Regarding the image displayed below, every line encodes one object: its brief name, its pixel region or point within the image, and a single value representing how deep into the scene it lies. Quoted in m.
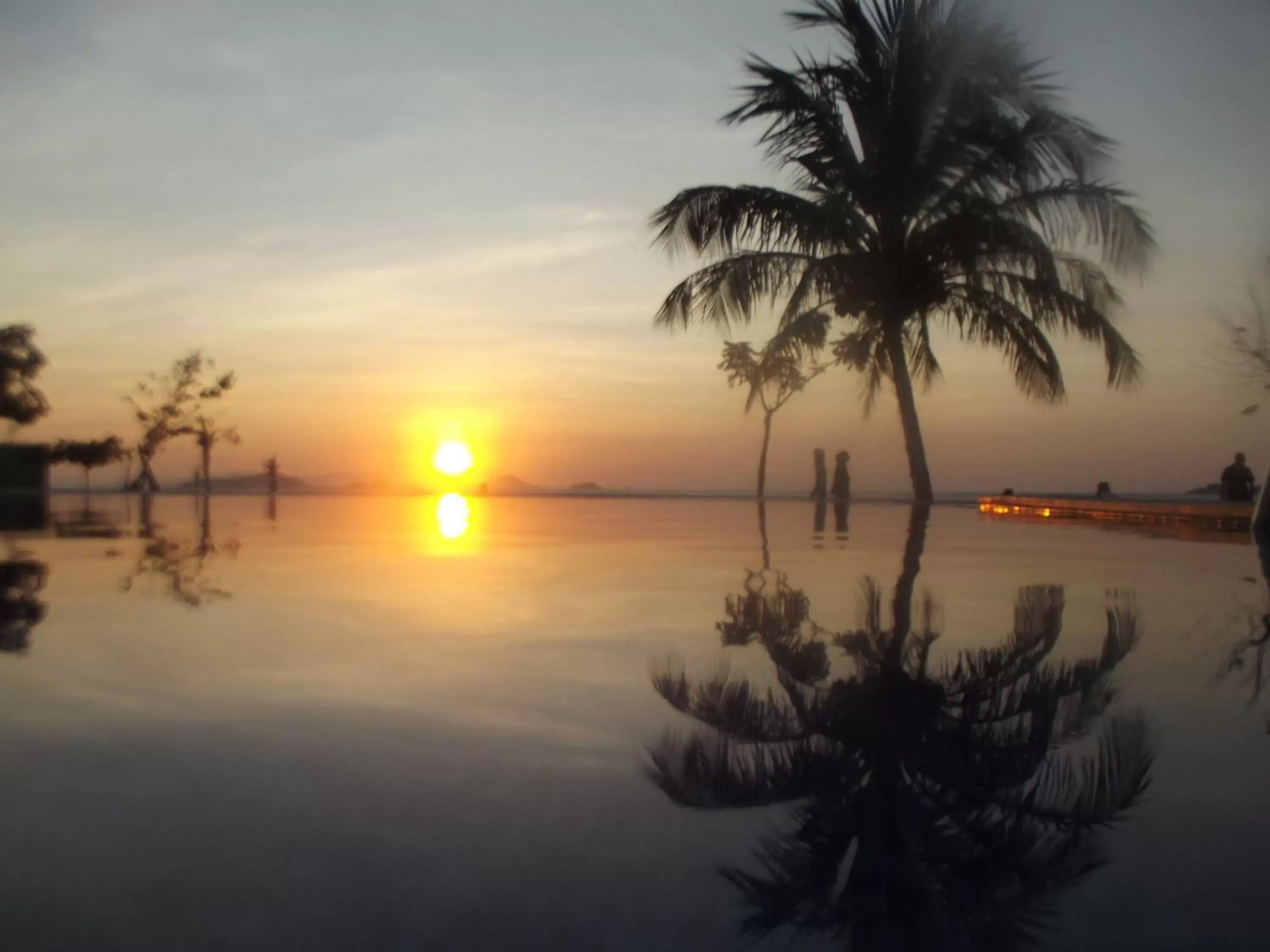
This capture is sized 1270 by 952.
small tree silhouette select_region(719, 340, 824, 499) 23.23
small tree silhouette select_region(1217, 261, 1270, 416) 10.52
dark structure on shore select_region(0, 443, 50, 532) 24.54
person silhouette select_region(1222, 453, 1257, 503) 15.80
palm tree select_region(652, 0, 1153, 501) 11.30
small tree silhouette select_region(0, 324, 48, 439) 25.17
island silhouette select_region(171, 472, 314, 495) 28.61
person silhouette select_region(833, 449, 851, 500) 21.67
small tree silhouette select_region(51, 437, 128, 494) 25.55
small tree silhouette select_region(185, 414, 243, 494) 25.64
